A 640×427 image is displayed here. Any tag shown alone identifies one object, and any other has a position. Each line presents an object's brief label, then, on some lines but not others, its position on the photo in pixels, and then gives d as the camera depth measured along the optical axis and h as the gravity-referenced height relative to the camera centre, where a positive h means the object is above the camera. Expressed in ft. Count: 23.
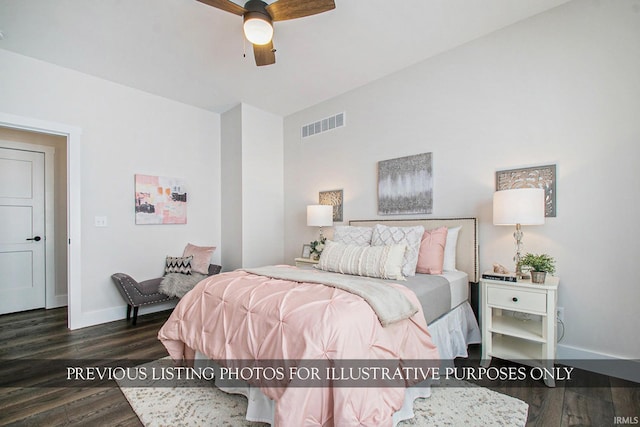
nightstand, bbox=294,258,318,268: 12.33 -2.05
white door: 12.66 -0.77
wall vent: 13.29 +4.12
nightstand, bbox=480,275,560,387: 6.72 -2.88
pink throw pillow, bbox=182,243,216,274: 12.96 -1.99
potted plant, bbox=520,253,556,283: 6.95 -1.30
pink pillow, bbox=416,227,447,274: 8.60 -1.17
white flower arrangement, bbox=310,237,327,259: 12.44 -1.48
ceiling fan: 6.61 +4.68
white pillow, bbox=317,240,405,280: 7.90 -1.34
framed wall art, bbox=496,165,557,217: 7.97 +0.91
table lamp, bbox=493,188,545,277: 7.17 +0.14
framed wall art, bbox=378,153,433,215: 10.42 +1.02
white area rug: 5.59 -3.98
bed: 4.36 -2.19
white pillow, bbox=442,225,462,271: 9.20 -1.16
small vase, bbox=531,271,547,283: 6.93 -1.49
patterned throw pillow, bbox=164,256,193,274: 12.88 -2.26
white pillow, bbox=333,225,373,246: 9.91 -0.78
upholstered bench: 11.13 -3.03
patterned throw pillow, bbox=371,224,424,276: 8.43 -0.82
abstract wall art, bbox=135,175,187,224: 12.68 +0.60
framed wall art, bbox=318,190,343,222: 13.24 +0.54
